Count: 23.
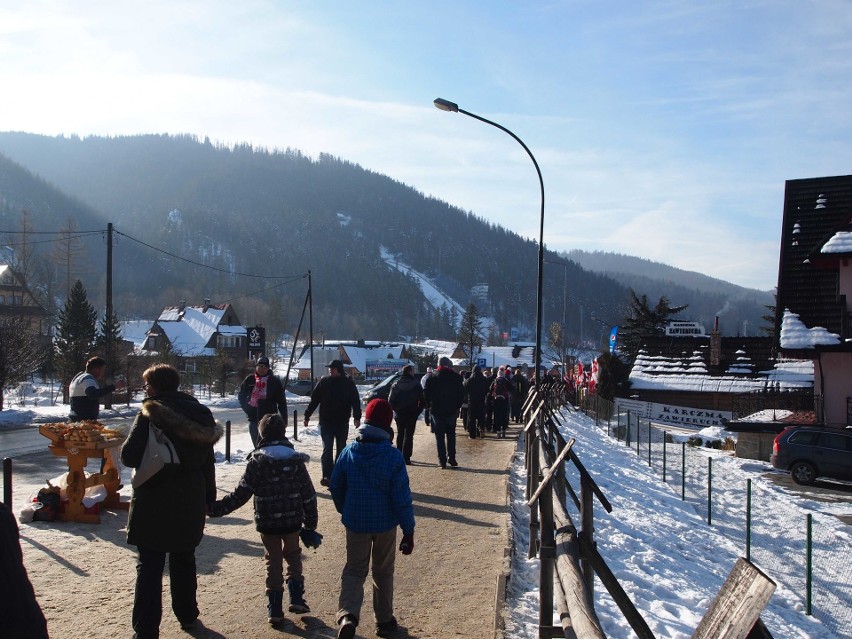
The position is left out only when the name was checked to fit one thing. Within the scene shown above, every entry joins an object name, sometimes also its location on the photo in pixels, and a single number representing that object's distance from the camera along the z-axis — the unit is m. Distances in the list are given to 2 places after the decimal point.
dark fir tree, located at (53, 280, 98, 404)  44.62
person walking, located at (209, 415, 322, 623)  5.82
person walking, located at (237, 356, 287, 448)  12.01
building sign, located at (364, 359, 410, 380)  87.73
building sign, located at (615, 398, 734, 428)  35.56
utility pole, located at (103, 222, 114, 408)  29.90
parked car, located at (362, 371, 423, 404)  28.71
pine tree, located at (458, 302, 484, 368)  89.97
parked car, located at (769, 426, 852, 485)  21.53
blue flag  51.09
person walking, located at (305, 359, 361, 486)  11.14
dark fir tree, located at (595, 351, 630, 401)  44.22
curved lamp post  18.30
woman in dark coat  5.09
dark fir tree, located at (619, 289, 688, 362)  63.06
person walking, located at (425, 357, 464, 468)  13.71
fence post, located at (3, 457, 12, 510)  8.33
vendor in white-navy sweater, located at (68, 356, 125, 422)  10.48
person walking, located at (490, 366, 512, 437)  20.83
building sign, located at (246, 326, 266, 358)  52.34
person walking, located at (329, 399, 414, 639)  5.53
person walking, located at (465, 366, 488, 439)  19.23
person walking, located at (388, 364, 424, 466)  13.05
